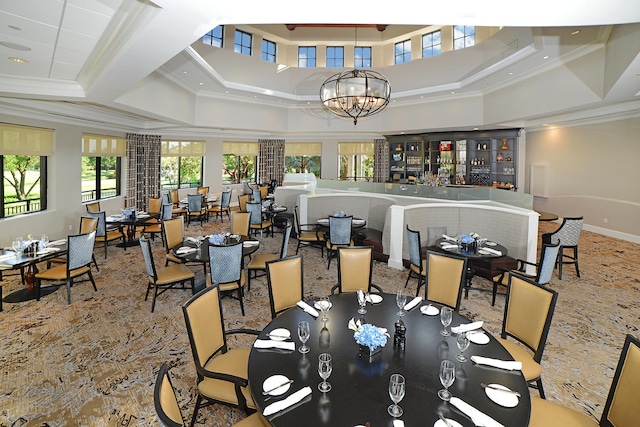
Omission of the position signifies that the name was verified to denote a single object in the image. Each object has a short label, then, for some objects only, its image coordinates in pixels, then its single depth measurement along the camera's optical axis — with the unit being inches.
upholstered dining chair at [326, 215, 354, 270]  256.1
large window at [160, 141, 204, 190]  514.6
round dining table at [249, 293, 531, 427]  66.5
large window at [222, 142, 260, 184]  580.1
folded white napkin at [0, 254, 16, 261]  190.2
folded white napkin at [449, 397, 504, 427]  64.4
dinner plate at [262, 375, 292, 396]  72.8
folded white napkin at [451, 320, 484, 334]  97.3
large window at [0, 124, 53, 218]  272.1
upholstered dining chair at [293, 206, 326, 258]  281.0
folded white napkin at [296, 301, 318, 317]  109.7
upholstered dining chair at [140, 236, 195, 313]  176.6
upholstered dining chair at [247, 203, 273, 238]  336.5
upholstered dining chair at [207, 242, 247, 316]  167.2
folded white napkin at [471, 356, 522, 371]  81.7
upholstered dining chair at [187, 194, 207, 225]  410.9
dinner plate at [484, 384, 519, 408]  70.1
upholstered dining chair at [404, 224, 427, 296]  195.5
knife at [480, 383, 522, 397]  72.9
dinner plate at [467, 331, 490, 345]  94.3
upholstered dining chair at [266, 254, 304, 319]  129.0
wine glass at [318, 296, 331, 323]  106.2
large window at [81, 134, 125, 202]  378.0
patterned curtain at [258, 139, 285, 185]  603.5
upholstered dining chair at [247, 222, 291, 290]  201.6
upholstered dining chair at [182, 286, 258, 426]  87.8
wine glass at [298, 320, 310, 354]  88.0
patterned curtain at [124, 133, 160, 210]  445.7
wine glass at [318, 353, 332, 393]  72.7
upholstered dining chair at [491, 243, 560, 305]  174.2
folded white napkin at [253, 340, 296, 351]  90.0
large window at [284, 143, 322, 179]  616.4
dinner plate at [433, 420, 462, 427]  63.4
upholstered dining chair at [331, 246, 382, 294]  154.7
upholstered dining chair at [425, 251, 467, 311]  136.2
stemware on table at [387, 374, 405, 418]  65.9
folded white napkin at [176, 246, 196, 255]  195.6
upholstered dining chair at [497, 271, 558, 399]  101.1
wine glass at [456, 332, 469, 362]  84.1
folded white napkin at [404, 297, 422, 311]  114.6
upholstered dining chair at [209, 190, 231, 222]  449.7
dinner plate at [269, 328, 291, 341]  94.7
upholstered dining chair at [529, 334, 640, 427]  73.5
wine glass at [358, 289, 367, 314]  112.1
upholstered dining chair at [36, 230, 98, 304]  189.0
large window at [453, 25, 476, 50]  444.5
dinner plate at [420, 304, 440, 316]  111.2
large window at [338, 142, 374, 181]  607.2
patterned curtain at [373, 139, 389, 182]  583.5
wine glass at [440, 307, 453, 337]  96.2
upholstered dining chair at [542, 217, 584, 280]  239.9
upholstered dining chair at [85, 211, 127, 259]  280.4
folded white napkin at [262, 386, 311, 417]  67.2
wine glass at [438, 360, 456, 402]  70.4
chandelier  264.2
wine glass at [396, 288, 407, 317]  109.5
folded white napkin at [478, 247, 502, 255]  194.3
